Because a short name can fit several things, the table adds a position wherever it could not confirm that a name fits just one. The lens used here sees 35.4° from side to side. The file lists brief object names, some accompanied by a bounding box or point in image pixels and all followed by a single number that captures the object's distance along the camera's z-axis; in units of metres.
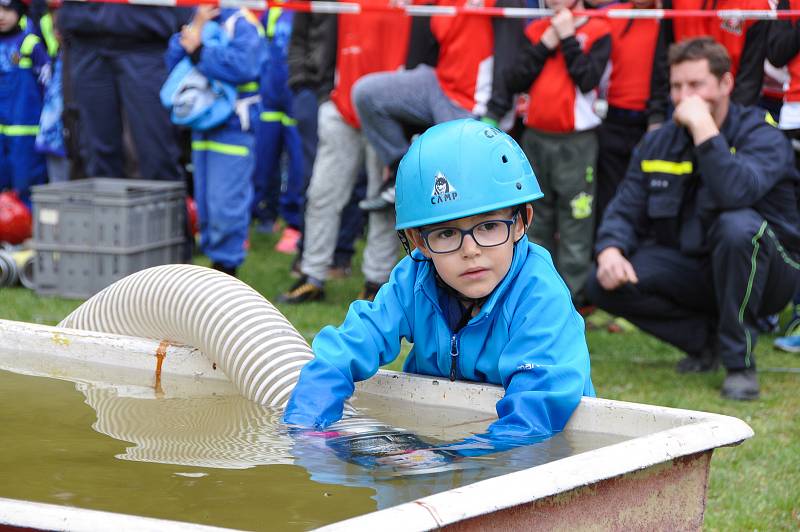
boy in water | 3.79
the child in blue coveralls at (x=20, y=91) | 10.64
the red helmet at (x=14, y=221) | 10.08
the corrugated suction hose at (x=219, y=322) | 4.29
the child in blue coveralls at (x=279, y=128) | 11.77
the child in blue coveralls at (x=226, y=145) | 8.74
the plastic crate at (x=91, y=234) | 8.91
